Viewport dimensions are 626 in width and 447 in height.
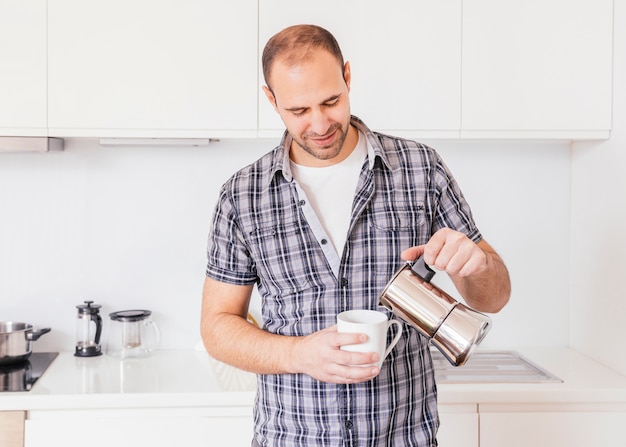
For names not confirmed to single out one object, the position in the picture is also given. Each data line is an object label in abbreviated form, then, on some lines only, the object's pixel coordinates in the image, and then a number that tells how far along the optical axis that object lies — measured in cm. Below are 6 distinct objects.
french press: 230
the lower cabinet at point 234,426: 190
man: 134
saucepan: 216
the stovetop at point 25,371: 197
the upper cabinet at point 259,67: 205
